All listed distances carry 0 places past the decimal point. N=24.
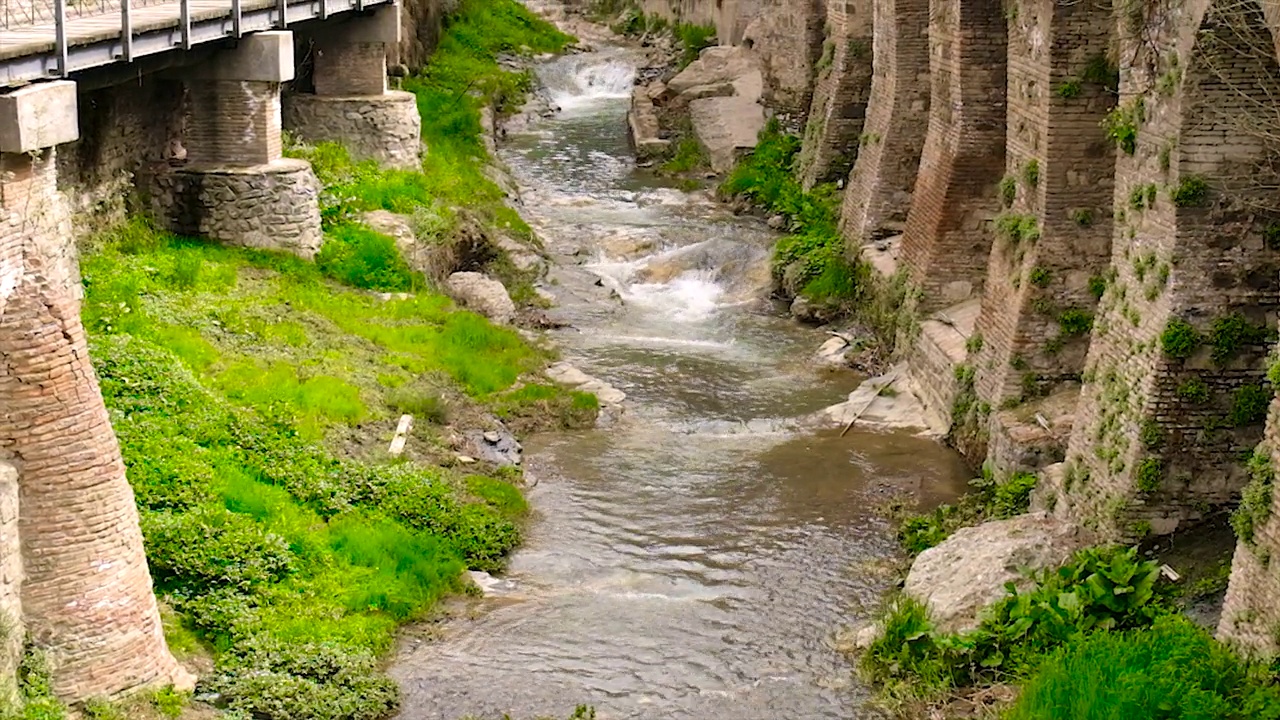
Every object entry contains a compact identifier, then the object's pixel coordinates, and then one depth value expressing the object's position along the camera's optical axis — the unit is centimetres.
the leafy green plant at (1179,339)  1209
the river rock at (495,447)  1622
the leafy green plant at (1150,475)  1236
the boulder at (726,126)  2955
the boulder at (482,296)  2131
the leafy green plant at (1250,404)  1220
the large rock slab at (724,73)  3219
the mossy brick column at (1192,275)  1179
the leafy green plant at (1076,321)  1580
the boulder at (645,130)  3150
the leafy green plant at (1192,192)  1199
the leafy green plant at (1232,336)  1206
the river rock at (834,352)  2006
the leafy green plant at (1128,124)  1284
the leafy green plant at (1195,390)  1221
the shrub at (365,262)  2028
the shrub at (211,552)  1226
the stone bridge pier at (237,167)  1930
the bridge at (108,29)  1289
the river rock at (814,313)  2158
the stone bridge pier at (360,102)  2444
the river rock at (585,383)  1828
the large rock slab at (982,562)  1209
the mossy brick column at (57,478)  1057
